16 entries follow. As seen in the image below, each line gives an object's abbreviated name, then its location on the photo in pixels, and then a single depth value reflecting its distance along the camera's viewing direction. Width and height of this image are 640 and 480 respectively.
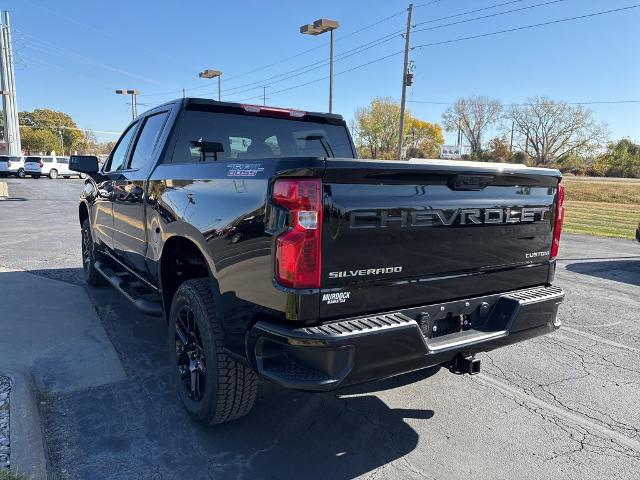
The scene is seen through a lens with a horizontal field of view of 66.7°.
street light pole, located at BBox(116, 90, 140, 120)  43.03
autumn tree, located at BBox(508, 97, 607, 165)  80.31
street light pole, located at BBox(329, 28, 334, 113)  25.69
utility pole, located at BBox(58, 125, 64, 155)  96.70
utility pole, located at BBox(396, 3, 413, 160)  29.30
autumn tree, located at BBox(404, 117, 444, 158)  97.97
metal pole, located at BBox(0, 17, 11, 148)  44.28
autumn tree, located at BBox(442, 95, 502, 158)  87.56
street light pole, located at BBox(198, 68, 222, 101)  33.47
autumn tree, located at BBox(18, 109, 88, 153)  88.25
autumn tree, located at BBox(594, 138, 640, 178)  66.41
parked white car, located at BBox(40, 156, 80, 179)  38.62
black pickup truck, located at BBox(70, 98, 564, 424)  2.22
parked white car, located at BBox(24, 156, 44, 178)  37.75
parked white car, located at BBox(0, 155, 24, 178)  37.25
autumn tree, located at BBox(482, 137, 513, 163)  79.18
